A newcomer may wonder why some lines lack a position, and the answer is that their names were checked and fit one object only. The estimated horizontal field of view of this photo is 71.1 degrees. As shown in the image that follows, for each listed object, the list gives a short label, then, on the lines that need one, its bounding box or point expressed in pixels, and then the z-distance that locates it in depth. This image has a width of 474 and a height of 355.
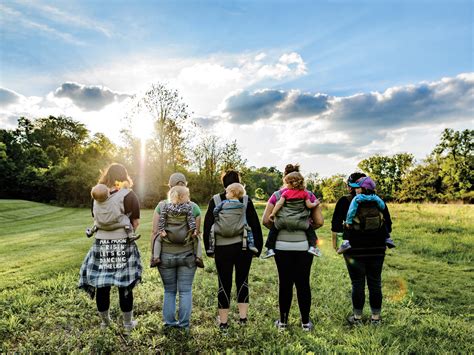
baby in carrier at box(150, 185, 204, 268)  4.36
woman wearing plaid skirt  4.28
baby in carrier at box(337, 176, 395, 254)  4.52
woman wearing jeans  4.38
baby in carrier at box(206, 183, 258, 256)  4.42
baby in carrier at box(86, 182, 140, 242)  4.26
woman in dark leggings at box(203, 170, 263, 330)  4.42
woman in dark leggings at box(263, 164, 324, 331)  4.35
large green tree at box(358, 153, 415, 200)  70.19
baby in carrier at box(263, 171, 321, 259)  4.41
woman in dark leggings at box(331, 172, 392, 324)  4.53
